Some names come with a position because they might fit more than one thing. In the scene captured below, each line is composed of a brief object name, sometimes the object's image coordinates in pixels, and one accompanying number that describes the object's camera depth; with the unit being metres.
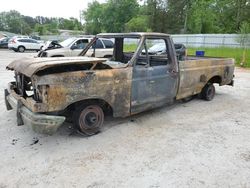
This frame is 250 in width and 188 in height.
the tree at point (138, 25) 37.29
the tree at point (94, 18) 53.01
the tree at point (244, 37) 11.95
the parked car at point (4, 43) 21.39
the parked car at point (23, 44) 18.88
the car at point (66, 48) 9.25
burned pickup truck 2.73
